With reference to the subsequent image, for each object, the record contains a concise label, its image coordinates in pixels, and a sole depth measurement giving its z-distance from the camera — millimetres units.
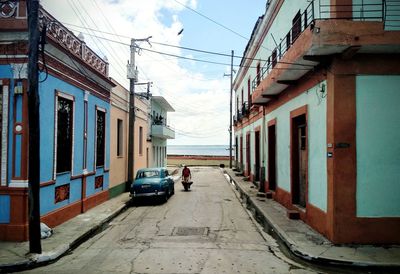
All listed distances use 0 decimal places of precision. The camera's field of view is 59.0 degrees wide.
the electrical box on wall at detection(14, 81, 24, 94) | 8492
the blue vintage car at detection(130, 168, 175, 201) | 14789
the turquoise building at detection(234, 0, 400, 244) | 7371
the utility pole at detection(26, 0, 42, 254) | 7258
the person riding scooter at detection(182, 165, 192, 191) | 19672
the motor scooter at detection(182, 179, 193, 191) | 19656
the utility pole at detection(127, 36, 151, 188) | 17859
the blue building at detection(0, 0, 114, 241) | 8445
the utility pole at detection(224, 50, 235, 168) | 37969
